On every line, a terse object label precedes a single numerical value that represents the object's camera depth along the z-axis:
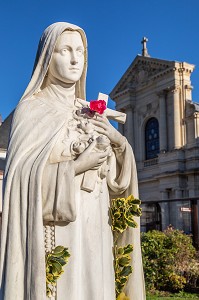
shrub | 10.43
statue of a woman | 1.79
